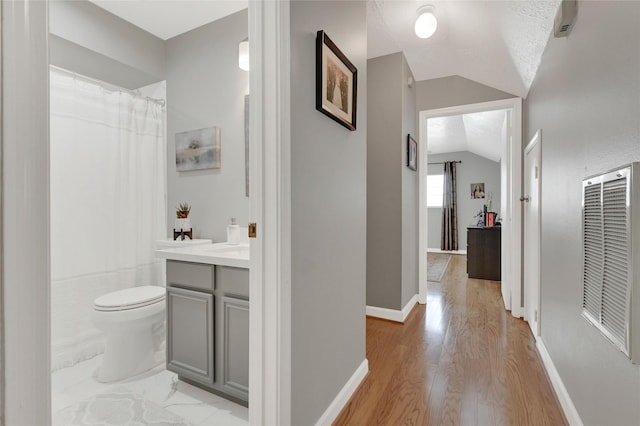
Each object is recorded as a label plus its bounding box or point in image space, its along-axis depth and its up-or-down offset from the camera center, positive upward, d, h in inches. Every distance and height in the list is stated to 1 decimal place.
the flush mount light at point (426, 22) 83.4 +52.1
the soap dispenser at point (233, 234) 88.3 -7.1
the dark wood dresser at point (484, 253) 177.0 -25.1
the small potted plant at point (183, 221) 98.0 -3.7
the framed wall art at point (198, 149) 96.4 +19.7
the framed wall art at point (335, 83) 52.9 +24.6
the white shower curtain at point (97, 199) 85.4 +3.1
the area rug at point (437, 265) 187.8 -40.2
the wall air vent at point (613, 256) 36.1 -6.2
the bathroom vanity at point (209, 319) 59.6 -23.0
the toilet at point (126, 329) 73.2 -29.9
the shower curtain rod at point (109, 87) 87.7 +39.5
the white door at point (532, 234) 90.4 -7.6
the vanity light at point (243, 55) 86.5 +44.4
